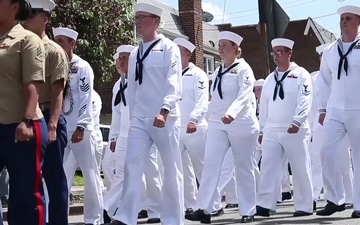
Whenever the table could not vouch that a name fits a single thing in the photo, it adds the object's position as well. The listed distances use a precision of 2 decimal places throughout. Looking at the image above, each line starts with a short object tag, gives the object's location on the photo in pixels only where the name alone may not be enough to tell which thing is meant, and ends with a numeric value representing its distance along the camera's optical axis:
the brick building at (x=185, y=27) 32.84
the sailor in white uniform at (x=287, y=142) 10.55
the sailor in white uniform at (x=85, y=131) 9.03
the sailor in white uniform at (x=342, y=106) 9.62
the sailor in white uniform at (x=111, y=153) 10.99
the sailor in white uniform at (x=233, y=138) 10.01
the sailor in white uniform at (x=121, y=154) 10.41
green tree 17.45
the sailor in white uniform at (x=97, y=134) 9.73
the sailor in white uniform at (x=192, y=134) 11.45
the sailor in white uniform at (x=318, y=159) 11.84
